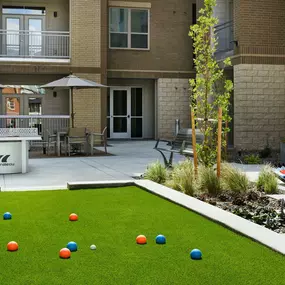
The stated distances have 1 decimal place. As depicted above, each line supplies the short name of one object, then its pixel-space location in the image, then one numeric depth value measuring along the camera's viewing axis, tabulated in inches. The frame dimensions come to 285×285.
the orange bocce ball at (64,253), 159.4
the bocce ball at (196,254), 158.2
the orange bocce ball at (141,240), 176.3
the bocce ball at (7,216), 218.4
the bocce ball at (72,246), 167.0
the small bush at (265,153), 541.2
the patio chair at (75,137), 575.9
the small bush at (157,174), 327.9
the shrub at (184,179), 281.0
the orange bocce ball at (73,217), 216.0
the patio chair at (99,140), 770.9
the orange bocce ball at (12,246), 167.1
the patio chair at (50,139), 598.7
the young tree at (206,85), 312.9
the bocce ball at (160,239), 177.2
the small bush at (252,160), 479.5
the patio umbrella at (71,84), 599.5
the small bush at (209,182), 279.6
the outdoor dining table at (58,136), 581.2
